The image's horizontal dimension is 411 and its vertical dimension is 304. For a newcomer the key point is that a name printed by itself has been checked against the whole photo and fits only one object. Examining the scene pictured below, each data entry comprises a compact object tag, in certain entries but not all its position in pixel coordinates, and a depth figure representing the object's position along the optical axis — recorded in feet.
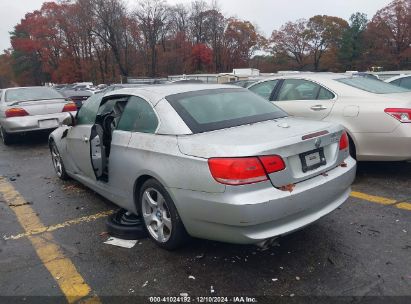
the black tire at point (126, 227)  12.46
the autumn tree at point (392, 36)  205.57
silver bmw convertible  9.29
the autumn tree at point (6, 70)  289.45
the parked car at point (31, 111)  30.07
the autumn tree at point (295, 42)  265.95
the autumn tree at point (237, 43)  249.96
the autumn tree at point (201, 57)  236.63
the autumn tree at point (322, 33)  258.57
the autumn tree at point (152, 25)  206.59
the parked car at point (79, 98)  46.59
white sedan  15.96
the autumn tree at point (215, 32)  243.81
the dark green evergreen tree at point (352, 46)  225.97
